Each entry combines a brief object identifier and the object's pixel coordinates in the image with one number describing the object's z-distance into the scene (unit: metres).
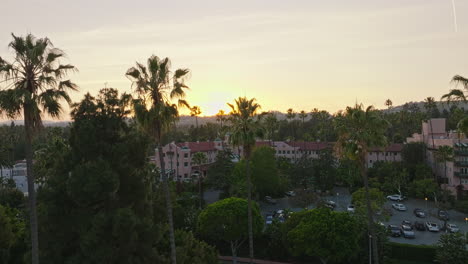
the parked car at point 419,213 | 54.53
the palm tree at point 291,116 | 133.38
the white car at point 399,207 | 58.00
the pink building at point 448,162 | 62.35
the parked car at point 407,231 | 45.62
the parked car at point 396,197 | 63.57
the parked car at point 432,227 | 48.12
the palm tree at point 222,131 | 28.05
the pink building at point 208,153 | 83.81
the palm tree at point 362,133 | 23.95
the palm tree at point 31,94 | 15.09
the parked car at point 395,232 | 46.03
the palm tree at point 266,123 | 28.52
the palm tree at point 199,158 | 70.11
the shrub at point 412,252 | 37.88
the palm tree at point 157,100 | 20.36
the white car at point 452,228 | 46.94
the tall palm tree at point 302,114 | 137.76
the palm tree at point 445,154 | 60.28
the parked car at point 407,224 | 47.44
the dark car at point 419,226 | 49.00
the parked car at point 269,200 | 64.45
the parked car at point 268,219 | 50.64
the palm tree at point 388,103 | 129.95
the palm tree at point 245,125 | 27.76
